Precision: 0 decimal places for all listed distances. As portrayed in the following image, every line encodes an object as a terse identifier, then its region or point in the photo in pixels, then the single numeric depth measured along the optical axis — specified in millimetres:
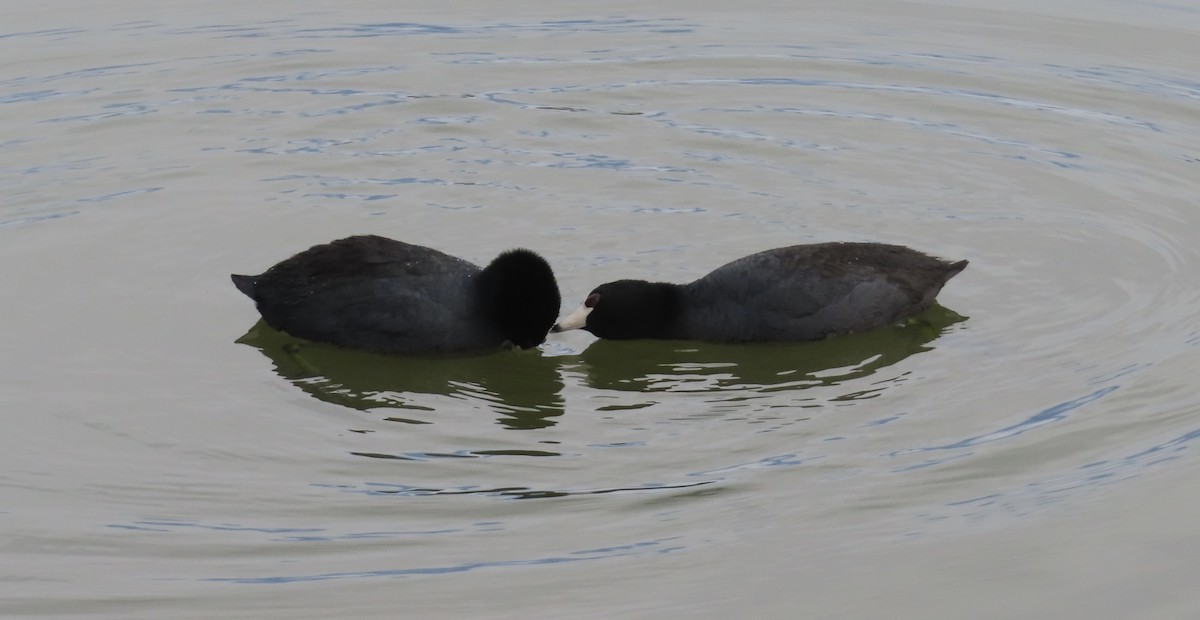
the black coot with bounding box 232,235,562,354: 18672
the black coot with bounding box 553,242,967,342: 19266
